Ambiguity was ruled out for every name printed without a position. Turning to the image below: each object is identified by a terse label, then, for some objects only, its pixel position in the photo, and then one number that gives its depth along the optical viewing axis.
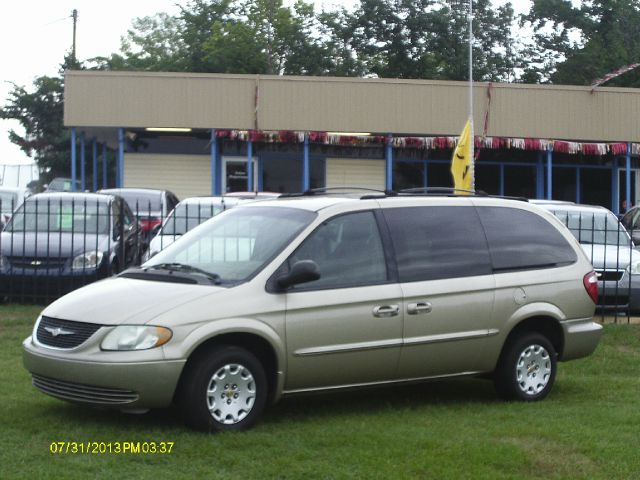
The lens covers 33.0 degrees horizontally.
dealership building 30.50
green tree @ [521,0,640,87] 51.31
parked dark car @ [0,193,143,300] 14.05
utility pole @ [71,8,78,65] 56.89
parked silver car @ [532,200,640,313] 13.72
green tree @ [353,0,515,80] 51.22
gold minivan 6.98
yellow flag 20.59
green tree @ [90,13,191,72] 57.53
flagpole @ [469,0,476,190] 27.65
